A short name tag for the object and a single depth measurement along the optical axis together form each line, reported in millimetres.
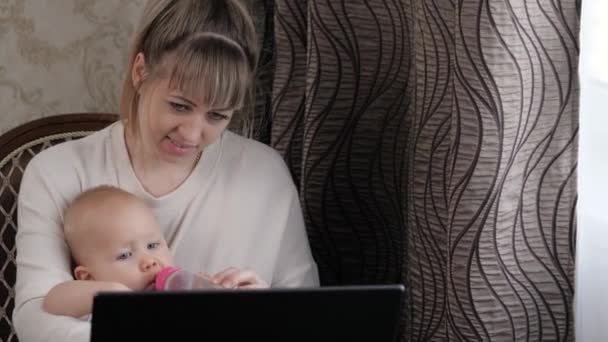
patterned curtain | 2453
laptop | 2185
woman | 2640
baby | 2570
